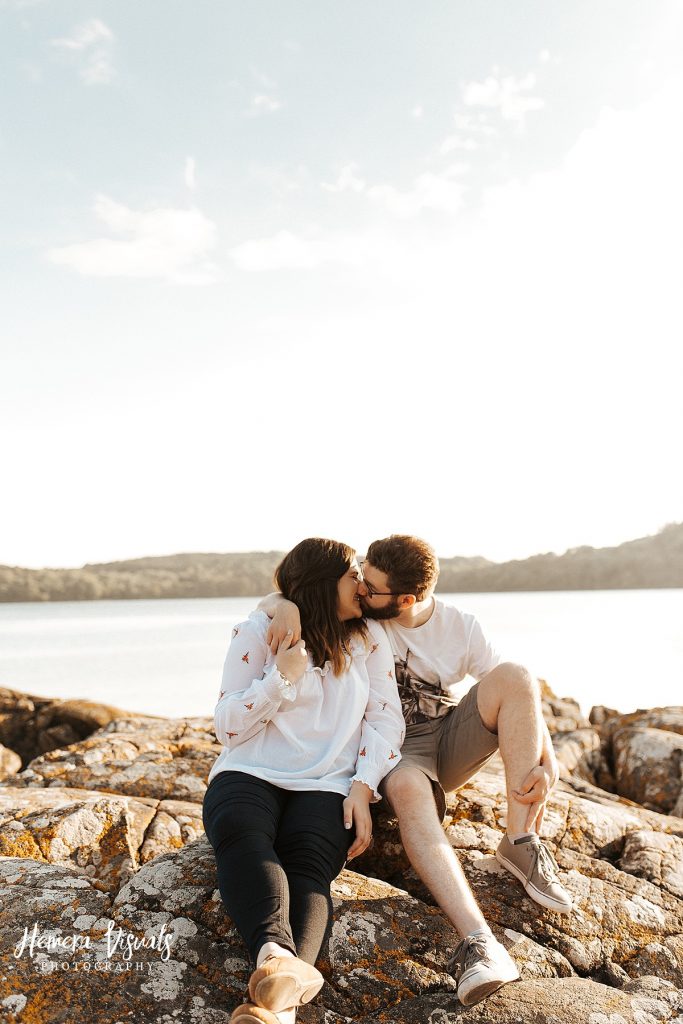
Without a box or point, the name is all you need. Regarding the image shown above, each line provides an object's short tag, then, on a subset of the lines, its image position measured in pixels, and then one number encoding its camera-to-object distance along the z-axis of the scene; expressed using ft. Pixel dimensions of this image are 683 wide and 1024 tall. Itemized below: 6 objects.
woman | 8.26
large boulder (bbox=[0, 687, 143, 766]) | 23.54
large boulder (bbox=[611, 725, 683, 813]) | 17.40
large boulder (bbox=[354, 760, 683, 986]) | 10.08
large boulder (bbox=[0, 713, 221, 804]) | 15.12
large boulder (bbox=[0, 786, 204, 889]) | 11.65
